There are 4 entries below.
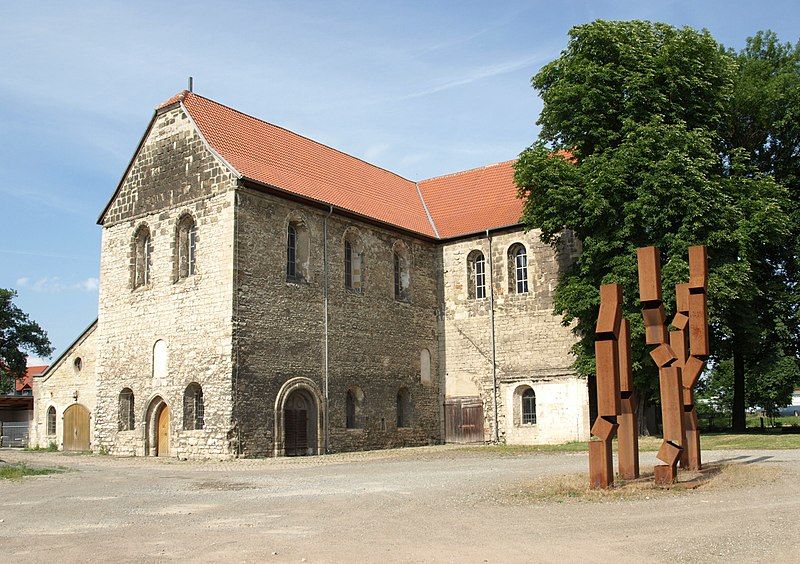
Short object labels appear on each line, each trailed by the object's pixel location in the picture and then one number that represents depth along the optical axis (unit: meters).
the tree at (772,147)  28.16
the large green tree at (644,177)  23.61
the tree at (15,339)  50.38
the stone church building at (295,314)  24.00
